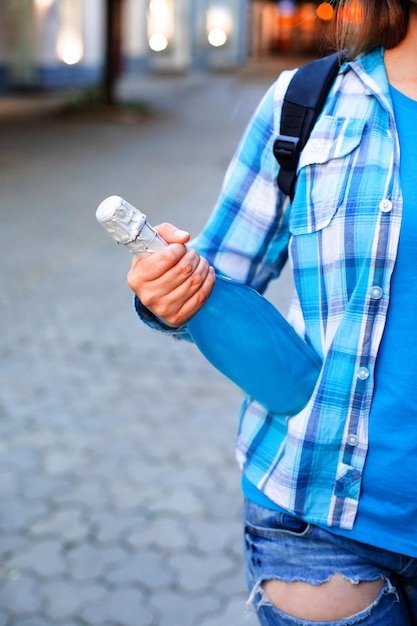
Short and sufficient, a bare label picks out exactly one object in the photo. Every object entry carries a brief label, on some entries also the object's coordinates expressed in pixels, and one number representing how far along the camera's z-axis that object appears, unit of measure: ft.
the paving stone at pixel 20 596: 10.06
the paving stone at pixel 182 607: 9.93
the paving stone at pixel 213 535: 11.30
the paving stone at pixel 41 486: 12.41
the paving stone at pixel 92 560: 10.68
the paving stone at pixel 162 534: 11.28
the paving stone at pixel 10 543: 11.05
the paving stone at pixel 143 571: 10.53
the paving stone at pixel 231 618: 9.91
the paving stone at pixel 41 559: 10.77
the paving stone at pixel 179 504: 12.02
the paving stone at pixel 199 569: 10.55
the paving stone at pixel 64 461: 13.08
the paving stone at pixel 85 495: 12.23
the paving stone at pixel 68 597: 9.96
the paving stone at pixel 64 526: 11.48
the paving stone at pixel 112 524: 11.42
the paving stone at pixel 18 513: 11.68
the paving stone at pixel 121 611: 9.84
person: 4.44
